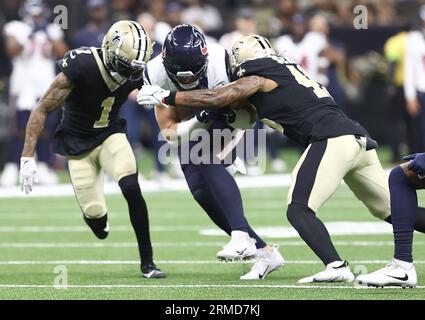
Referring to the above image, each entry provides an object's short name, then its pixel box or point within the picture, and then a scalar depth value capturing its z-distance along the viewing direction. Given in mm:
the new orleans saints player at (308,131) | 12125
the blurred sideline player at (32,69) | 26297
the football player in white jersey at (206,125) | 12977
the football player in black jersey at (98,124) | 13492
